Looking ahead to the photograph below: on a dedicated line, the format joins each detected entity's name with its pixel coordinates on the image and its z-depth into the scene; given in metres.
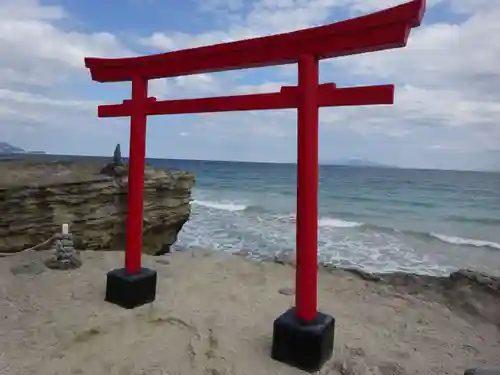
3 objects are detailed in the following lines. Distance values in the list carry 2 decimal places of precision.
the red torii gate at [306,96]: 2.80
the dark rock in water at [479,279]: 6.15
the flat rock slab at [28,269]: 5.24
